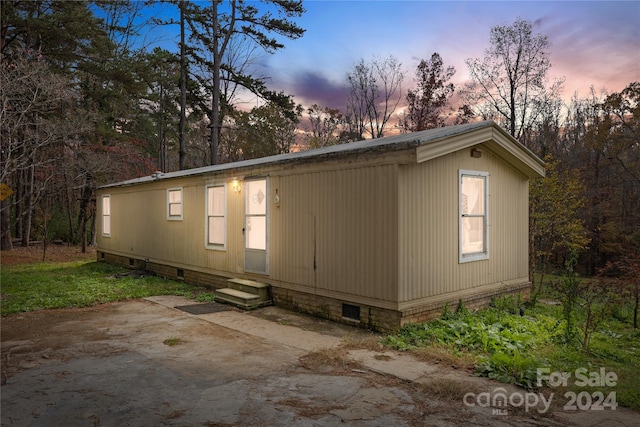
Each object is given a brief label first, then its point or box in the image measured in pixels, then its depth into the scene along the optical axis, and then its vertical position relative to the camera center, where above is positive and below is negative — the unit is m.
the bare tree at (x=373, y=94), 23.31 +7.33
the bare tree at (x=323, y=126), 26.02 +6.09
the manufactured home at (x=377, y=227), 5.88 -0.13
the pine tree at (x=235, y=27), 18.70 +9.19
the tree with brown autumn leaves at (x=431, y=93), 21.19 +6.64
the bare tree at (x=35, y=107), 9.70 +3.12
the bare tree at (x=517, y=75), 17.88 +6.48
